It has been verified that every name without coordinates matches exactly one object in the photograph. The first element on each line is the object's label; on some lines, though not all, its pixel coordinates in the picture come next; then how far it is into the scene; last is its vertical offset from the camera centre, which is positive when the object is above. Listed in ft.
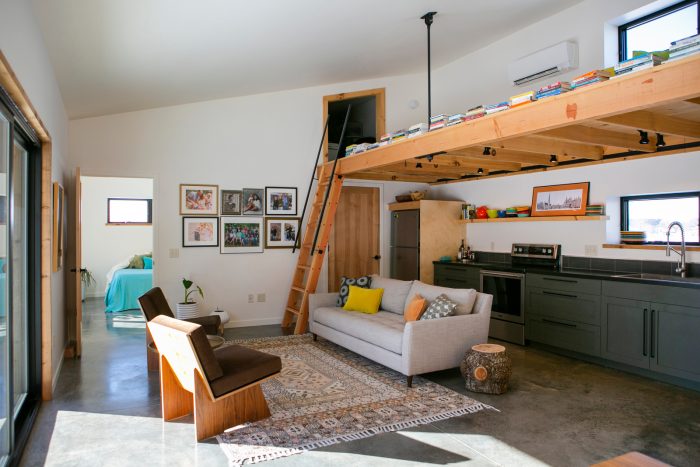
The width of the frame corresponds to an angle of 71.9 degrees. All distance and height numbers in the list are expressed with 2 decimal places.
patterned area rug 9.76 -4.28
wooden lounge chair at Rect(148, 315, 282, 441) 9.57 -3.13
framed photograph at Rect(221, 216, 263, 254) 20.92 -0.20
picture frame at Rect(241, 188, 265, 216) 21.21 +1.22
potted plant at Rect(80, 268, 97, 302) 28.81 -3.10
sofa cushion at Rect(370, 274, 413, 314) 16.87 -2.30
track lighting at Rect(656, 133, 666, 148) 14.18 +2.64
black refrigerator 22.44 -0.75
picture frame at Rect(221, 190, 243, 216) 20.85 +1.19
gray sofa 13.12 -3.01
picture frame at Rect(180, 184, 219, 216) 20.18 +1.26
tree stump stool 12.51 -3.69
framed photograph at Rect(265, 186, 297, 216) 21.63 +1.28
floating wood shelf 16.70 +0.39
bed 25.07 -3.14
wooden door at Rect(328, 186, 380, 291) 23.25 -0.34
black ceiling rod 15.35 +6.82
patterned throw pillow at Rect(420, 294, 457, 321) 13.88 -2.31
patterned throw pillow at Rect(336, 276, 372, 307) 18.11 -2.13
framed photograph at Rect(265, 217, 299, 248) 21.72 -0.08
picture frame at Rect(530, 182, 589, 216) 17.38 +1.11
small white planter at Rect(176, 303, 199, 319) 18.98 -3.18
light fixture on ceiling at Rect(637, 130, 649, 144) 13.28 +2.58
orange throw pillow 14.38 -2.40
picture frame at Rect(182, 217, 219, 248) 20.22 -0.07
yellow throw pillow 17.12 -2.53
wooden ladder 19.62 -0.74
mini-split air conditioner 16.72 +6.06
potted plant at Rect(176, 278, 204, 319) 19.01 -3.06
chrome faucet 14.06 -0.61
